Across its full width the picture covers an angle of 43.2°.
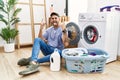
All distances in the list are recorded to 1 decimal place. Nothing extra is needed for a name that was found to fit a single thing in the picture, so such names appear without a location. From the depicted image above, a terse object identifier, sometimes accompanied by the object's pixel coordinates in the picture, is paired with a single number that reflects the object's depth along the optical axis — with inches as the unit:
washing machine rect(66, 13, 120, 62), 85.4
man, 81.9
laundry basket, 71.1
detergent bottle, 76.1
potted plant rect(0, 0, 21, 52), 121.9
